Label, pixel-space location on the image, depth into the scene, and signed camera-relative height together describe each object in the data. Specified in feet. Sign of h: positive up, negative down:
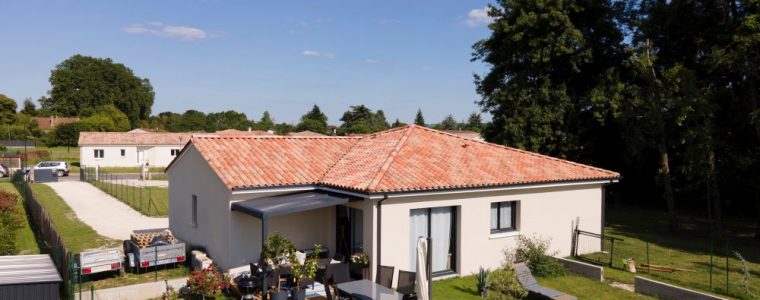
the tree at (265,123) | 358.02 +8.06
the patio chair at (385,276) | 43.62 -11.79
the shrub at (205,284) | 42.14 -12.09
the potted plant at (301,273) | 41.09 -11.10
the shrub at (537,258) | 51.90 -12.41
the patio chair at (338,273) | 43.50 -11.49
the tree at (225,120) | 372.99 +10.32
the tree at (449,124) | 442.59 +10.02
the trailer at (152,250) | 51.62 -11.76
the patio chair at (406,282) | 41.73 -11.82
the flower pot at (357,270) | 46.29 -12.02
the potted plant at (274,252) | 42.86 -9.66
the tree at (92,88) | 352.49 +31.12
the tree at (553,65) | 100.32 +14.50
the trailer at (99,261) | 47.96 -11.87
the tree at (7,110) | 294.05 +12.79
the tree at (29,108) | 384.88 +18.53
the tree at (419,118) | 445.91 +14.85
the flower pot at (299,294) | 40.93 -12.44
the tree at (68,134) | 255.70 -0.48
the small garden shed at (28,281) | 34.86 -10.37
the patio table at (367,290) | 37.76 -11.47
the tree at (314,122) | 329.31 +8.61
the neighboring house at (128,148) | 186.39 -5.38
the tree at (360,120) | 323.94 +10.13
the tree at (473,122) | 386.63 +10.21
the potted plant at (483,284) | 45.19 -12.81
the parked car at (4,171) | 151.36 -11.22
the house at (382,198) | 47.42 -6.12
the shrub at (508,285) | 40.27 -11.51
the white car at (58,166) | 155.53 -9.87
